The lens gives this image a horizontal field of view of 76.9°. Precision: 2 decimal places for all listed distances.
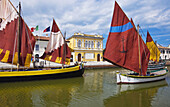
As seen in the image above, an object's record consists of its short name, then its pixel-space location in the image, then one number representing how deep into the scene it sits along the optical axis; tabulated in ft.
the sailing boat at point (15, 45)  43.50
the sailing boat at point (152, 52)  82.89
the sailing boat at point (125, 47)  39.24
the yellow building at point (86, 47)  113.29
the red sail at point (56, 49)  54.54
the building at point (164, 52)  183.16
